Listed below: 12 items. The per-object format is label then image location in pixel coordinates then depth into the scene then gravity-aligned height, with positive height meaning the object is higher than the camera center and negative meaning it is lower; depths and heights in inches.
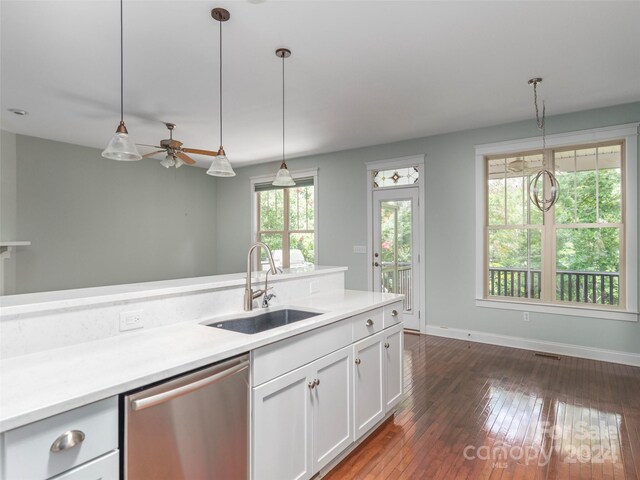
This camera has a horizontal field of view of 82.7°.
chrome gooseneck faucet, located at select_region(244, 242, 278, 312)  82.4 -10.9
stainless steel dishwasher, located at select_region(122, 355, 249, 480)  45.6 -25.8
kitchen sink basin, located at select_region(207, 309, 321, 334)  80.3 -18.7
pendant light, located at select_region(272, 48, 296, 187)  117.8 +20.7
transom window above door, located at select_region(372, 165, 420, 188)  205.9 +38.3
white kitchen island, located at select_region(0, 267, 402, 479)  44.4 -16.8
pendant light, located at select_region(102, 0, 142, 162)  83.6 +22.6
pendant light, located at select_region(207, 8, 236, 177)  92.7 +21.0
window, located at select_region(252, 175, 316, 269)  253.0 +15.7
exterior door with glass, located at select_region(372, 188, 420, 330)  205.0 -2.2
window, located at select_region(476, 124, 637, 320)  157.6 +5.5
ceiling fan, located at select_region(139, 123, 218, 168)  149.9 +38.8
